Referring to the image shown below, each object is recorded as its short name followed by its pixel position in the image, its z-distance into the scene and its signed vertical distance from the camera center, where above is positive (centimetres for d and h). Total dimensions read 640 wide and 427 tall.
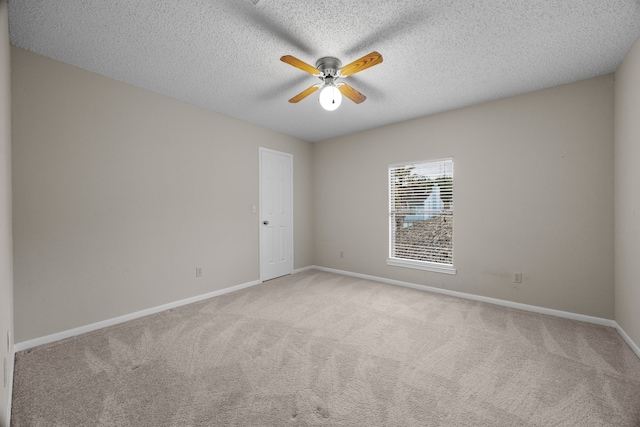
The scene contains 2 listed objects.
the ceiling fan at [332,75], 216 +118
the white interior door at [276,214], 445 -5
